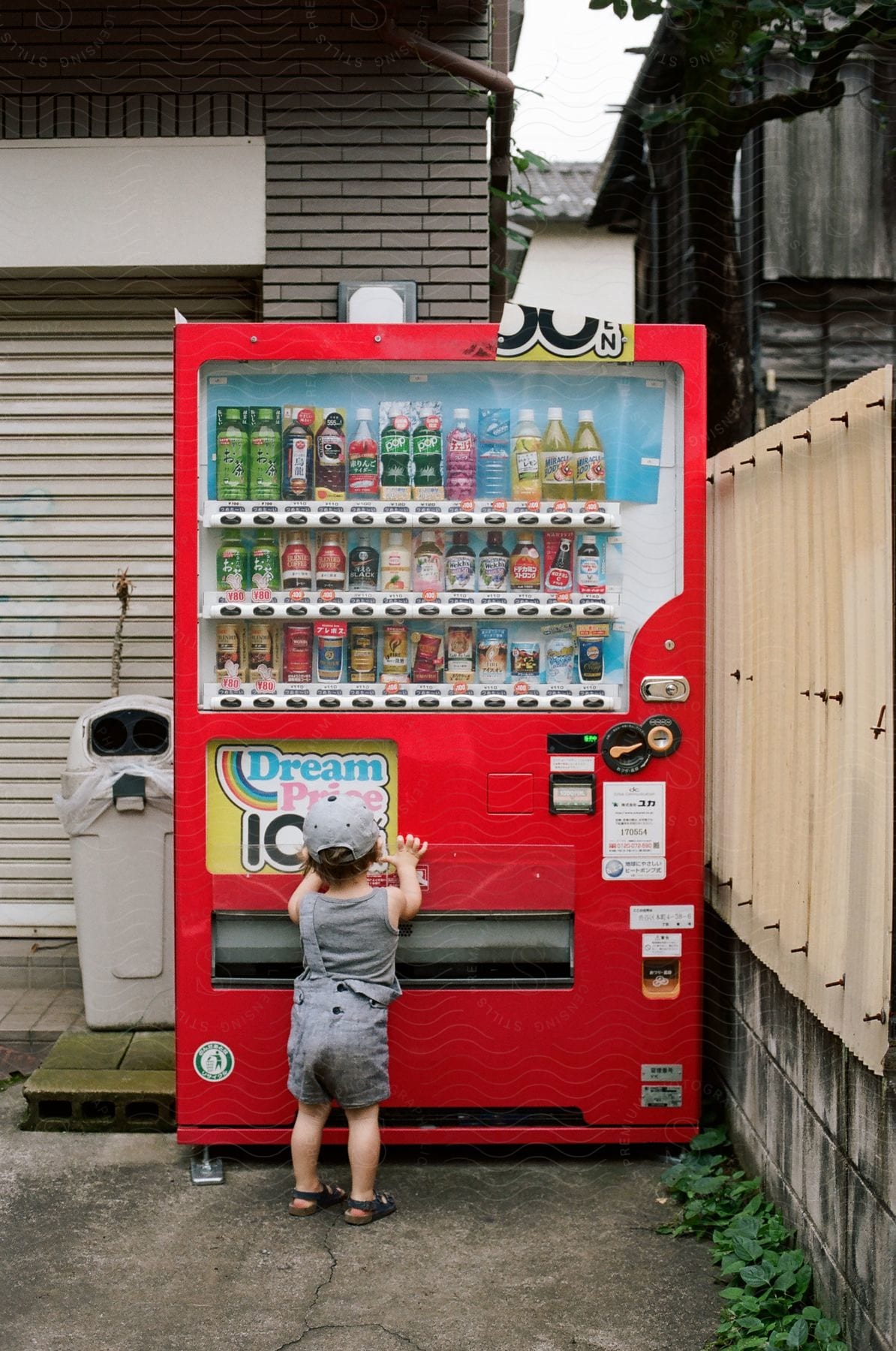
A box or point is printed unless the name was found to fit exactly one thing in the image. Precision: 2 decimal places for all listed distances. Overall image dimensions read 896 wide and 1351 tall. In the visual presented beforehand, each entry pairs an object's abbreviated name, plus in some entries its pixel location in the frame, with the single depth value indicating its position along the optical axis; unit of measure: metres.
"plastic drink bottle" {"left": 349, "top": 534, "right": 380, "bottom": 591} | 4.10
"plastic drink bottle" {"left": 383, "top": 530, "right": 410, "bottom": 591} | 4.10
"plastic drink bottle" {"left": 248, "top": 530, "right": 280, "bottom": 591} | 4.04
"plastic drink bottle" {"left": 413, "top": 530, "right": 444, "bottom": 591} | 4.12
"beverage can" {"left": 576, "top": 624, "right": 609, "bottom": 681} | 4.03
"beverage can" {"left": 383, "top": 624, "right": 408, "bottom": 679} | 4.12
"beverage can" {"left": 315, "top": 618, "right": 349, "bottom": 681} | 4.09
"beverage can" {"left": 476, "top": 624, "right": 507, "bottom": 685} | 4.12
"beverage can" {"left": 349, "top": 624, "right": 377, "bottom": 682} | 4.11
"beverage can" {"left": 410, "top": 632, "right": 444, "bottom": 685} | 4.09
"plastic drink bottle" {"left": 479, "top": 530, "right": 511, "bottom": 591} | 4.13
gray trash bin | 4.86
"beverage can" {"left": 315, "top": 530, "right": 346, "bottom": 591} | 4.08
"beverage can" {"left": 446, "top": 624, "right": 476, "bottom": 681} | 4.09
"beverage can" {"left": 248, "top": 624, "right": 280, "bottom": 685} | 4.09
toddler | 3.63
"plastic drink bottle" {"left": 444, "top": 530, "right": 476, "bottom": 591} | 4.09
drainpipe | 5.30
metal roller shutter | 5.72
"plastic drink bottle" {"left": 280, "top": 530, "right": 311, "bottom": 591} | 4.05
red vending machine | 3.94
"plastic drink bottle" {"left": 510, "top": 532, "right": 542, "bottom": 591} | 4.06
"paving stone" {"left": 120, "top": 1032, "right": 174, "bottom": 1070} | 4.54
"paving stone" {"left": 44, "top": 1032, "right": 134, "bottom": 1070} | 4.50
